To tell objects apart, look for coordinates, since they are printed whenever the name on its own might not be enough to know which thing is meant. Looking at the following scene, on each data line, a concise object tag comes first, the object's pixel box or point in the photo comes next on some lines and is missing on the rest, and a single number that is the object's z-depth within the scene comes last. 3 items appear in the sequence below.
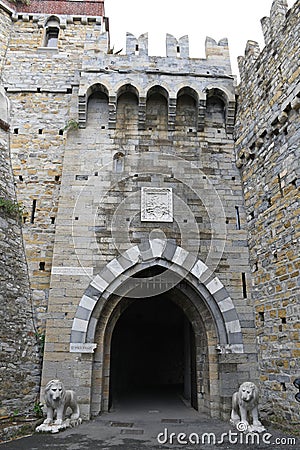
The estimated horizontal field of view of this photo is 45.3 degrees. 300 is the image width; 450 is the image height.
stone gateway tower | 6.27
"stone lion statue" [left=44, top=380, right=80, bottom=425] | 5.02
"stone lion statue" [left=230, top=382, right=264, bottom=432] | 4.98
